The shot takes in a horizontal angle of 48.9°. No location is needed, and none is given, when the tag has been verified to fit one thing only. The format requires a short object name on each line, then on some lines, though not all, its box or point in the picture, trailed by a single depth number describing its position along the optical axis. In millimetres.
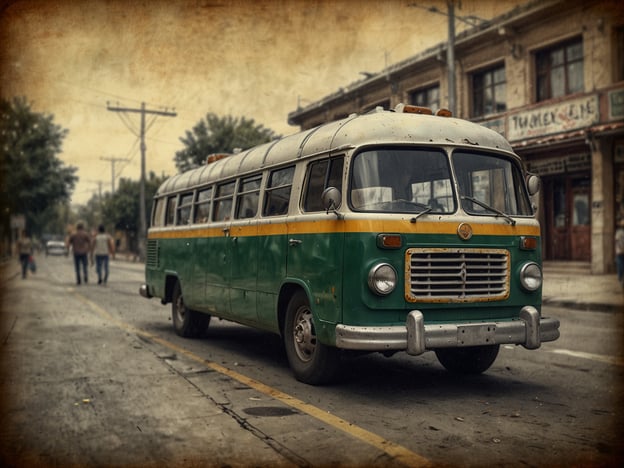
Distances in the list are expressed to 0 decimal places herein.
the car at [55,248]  71875
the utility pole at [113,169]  62969
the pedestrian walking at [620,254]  16906
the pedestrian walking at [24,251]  26078
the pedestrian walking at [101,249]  21594
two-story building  19781
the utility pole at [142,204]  37622
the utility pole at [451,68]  18562
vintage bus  5625
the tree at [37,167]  27875
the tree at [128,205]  59272
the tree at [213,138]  40188
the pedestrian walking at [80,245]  21125
